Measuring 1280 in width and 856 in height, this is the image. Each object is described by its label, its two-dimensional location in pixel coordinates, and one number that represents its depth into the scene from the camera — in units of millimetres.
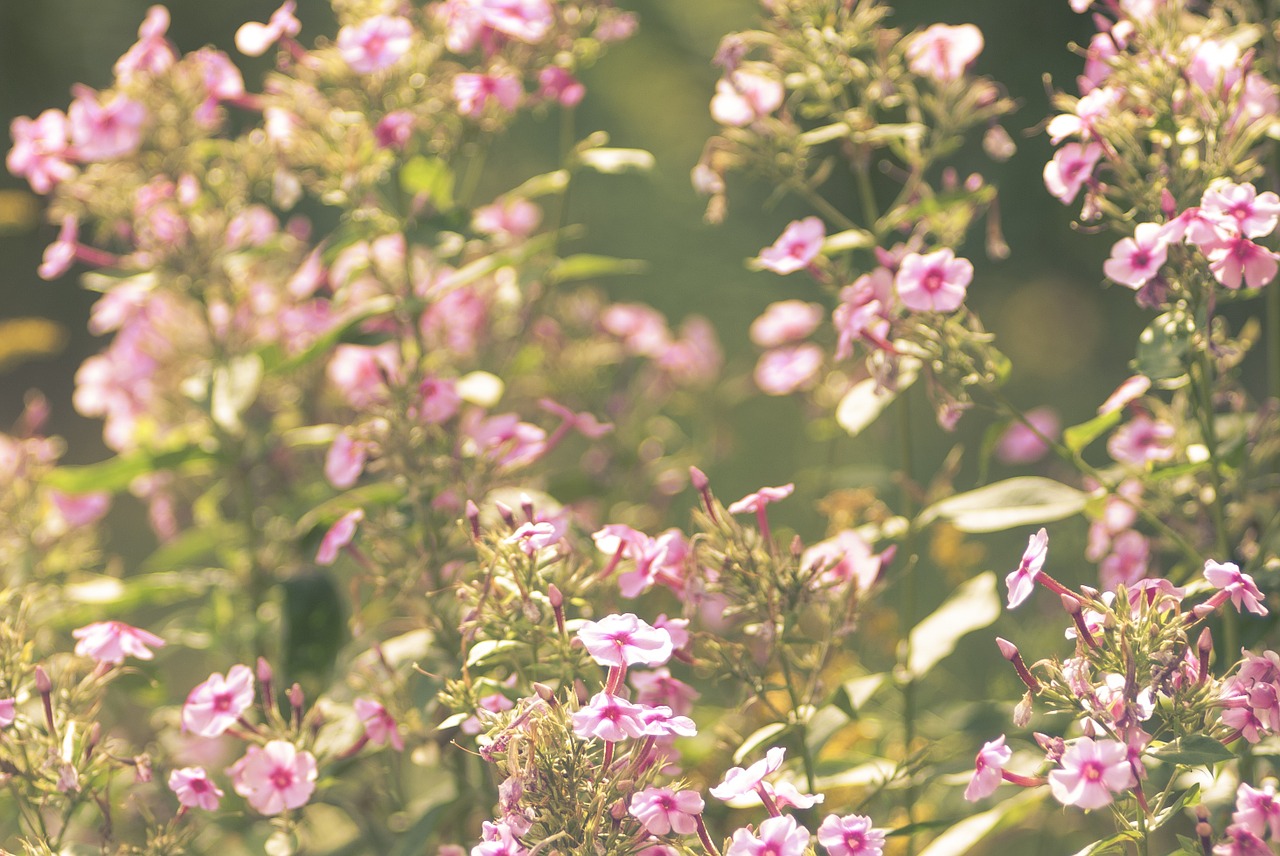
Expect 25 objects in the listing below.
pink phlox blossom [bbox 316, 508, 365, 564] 2191
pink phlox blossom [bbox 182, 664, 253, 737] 2149
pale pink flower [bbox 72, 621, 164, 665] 2158
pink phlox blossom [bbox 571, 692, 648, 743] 2068
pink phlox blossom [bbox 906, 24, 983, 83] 2232
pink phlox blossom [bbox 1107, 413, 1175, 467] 2270
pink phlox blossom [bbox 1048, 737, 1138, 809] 2052
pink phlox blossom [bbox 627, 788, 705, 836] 2077
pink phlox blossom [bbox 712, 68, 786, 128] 2241
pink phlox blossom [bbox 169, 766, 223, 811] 2150
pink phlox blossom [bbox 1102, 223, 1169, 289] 2135
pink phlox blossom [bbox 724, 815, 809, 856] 2068
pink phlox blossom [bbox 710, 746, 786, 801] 2075
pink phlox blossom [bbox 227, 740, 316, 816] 2152
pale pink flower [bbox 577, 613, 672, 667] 2081
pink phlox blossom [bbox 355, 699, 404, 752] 2180
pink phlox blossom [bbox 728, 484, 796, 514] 2143
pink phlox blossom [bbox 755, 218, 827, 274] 2204
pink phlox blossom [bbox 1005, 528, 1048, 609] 2088
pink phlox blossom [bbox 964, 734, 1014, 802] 2079
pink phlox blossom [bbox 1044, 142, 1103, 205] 2169
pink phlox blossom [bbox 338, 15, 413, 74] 2237
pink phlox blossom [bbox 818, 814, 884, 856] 2079
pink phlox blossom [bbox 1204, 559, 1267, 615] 2085
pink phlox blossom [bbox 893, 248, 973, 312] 2157
